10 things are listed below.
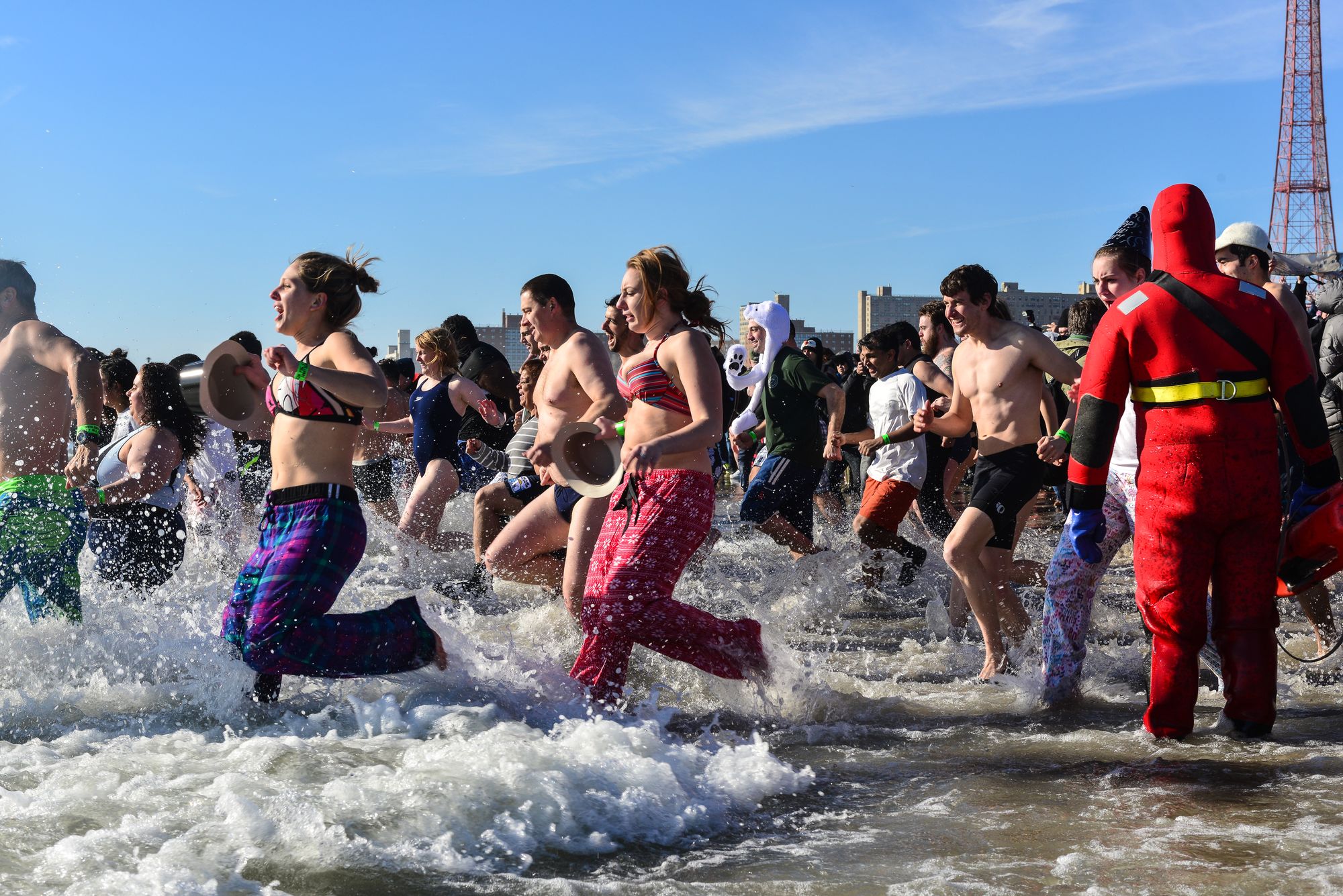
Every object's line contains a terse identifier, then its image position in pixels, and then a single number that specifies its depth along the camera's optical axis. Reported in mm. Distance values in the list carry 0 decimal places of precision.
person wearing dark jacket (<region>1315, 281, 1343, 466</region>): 6656
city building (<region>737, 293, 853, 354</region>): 32703
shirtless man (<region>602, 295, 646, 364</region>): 5672
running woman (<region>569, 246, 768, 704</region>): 4555
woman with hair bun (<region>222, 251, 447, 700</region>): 4277
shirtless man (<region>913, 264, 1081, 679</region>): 5727
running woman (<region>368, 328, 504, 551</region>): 8055
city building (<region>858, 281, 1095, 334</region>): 34062
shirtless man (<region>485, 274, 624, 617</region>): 5199
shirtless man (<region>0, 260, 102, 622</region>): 5215
